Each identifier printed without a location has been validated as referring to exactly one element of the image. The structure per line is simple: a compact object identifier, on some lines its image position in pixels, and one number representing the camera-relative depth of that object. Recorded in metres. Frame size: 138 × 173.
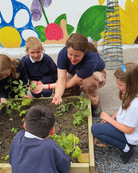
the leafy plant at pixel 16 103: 2.25
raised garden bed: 1.58
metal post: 3.69
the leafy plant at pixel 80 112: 2.06
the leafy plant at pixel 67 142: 1.55
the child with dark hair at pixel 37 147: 1.23
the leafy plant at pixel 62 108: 2.28
